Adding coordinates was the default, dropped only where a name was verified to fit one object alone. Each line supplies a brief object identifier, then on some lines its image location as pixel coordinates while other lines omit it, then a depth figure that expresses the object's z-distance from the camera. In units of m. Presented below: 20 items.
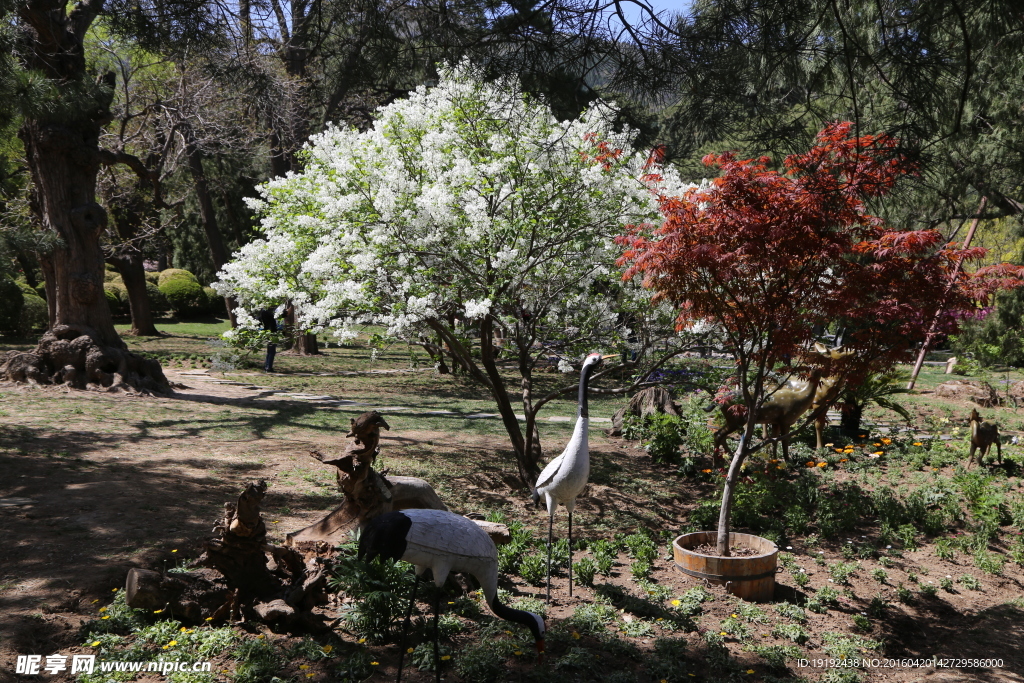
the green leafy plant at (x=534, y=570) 5.29
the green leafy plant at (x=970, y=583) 5.96
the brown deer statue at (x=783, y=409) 8.21
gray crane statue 3.22
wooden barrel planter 5.41
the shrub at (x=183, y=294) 26.31
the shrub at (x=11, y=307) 16.23
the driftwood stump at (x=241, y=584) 3.91
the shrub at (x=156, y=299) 25.50
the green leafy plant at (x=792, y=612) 5.10
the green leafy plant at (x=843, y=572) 5.86
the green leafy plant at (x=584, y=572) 5.34
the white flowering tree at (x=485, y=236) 7.07
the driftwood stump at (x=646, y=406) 10.68
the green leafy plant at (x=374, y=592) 3.89
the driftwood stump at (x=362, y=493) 4.45
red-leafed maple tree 5.24
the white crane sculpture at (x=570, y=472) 4.98
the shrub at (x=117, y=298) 23.13
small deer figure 8.37
